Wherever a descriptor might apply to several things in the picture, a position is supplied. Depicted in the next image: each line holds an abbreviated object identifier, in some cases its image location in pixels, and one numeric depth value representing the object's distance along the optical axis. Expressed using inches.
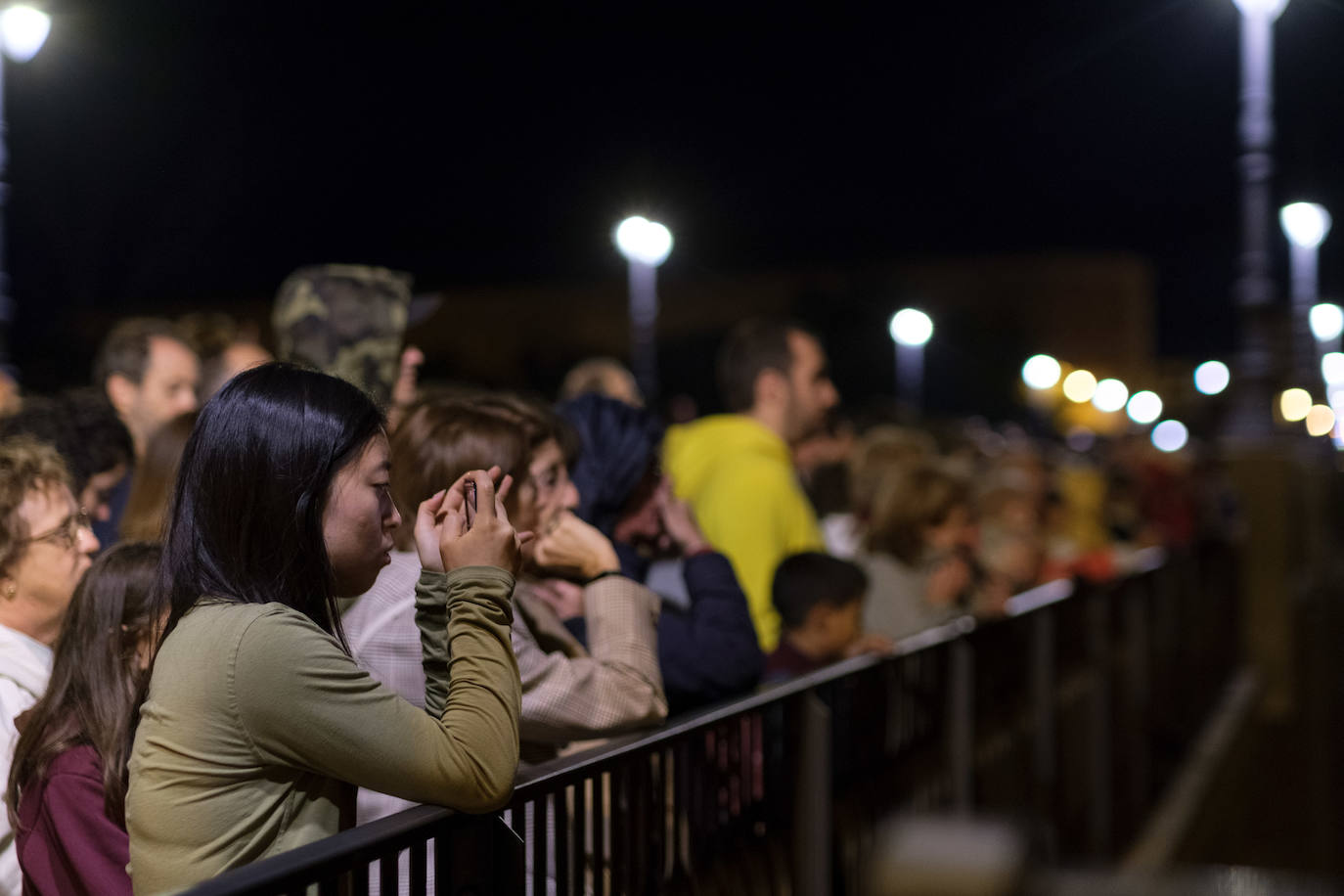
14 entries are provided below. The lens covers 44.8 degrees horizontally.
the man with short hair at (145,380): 201.9
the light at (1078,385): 2571.4
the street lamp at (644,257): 791.1
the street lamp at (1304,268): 975.0
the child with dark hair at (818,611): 199.0
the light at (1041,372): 2049.7
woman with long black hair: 90.7
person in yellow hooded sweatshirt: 213.6
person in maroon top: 105.3
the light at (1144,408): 3225.9
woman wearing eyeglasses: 125.0
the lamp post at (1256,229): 629.3
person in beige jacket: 116.9
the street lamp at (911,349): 1427.7
